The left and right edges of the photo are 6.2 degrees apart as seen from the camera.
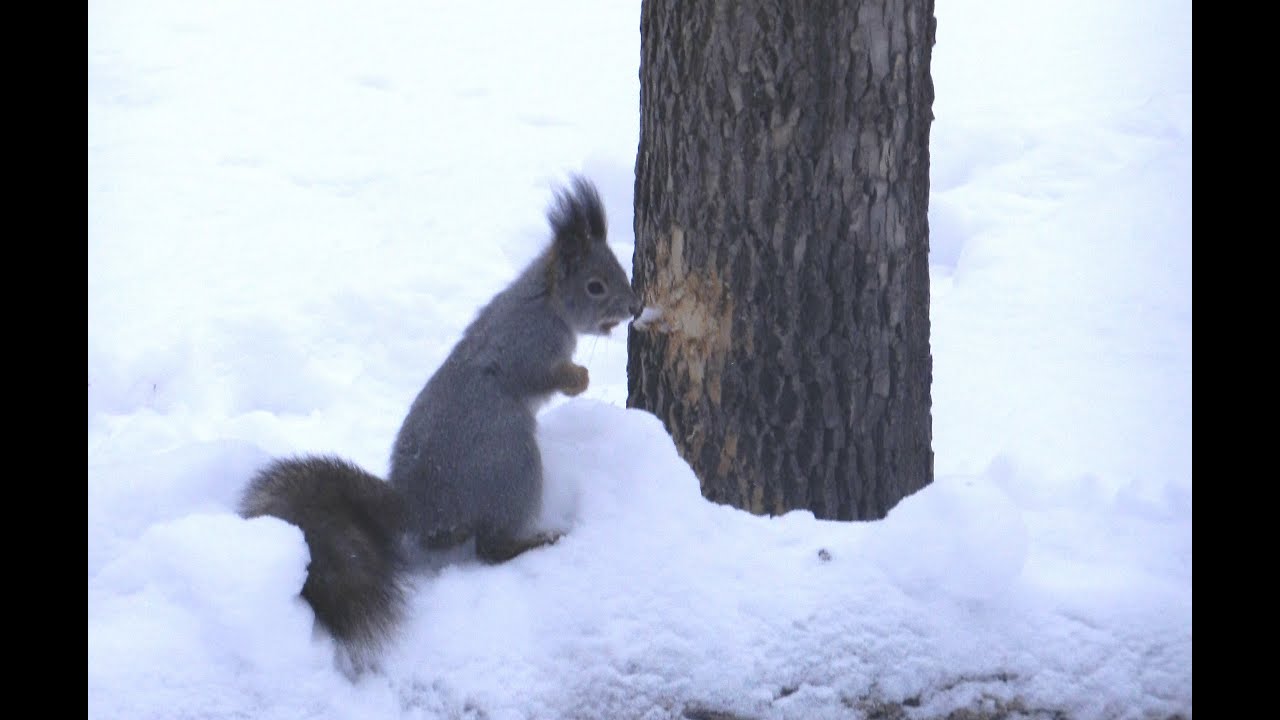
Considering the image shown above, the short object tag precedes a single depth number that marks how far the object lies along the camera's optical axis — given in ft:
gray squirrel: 21.24
